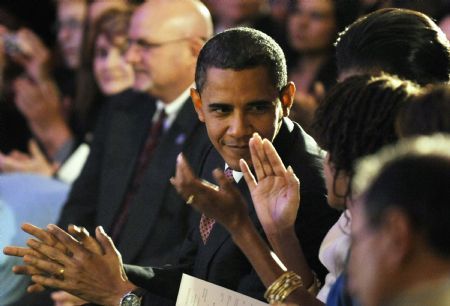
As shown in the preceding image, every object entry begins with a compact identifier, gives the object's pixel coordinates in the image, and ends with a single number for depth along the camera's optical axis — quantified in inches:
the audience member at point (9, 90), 391.5
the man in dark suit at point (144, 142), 267.4
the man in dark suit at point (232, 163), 183.8
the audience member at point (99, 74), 347.3
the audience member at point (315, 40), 307.9
